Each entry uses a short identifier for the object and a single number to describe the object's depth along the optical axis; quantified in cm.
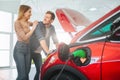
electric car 149
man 254
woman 232
